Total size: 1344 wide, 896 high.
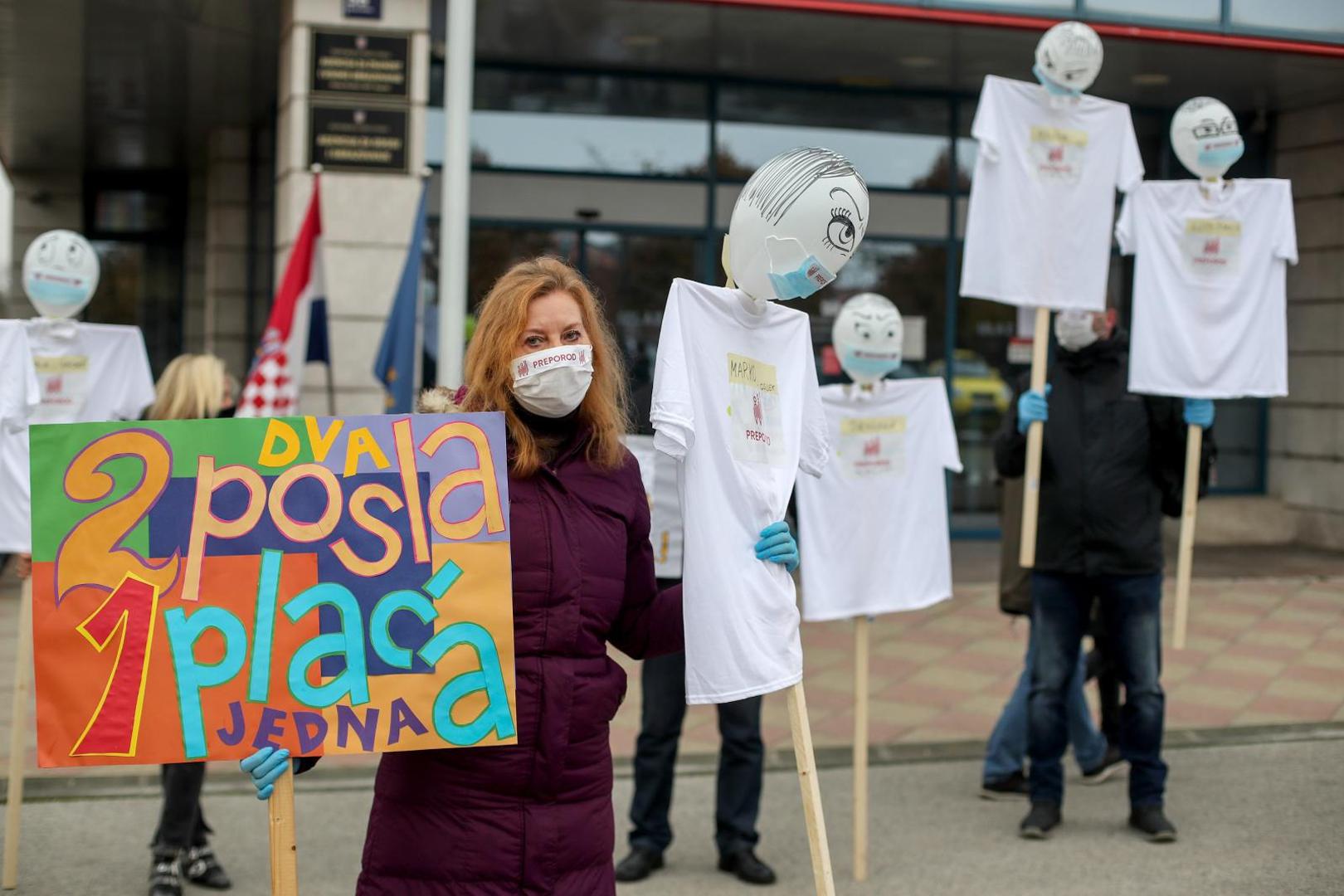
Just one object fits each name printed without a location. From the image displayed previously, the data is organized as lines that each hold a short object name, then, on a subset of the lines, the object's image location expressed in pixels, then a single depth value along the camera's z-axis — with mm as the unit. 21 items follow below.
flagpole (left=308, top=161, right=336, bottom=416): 9570
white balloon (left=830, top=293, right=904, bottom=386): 5672
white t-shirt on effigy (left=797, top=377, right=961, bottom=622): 5566
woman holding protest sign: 2898
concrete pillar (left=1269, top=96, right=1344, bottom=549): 13523
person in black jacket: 5676
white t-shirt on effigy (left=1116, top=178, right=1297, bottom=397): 6148
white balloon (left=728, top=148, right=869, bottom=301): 3330
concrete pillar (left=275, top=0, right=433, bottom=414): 9742
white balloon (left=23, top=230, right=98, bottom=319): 6012
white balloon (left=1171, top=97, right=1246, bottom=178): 6102
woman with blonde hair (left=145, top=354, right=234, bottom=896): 5039
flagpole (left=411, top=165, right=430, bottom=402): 9026
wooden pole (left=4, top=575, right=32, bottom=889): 5070
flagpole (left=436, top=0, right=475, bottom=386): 7648
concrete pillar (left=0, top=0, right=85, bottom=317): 11469
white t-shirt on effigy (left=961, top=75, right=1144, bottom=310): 5816
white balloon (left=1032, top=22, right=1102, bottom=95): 5734
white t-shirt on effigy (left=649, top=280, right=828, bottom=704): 3256
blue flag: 8789
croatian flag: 9117
